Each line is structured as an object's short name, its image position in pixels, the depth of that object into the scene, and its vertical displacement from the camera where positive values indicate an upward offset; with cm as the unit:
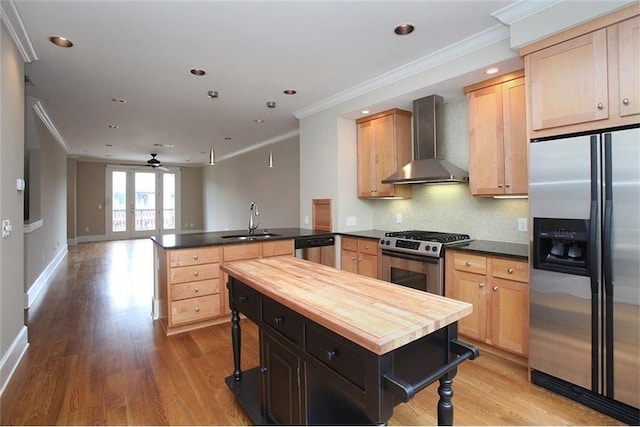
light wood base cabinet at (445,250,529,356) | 244 -68
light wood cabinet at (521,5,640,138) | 183 +83
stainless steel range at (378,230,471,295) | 294 -44
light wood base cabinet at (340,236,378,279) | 373 -52
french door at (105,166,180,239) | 1053 +45
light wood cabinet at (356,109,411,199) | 389 +79
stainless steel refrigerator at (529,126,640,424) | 181 -35
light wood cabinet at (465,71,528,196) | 271 +67
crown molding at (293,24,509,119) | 255 +142
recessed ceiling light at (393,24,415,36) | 247 +143
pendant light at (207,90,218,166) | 372 +148
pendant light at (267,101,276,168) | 431 +150
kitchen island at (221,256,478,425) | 106 -52
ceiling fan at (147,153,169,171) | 873 +144
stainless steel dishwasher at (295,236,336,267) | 397 -44
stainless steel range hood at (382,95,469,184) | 325 +70
